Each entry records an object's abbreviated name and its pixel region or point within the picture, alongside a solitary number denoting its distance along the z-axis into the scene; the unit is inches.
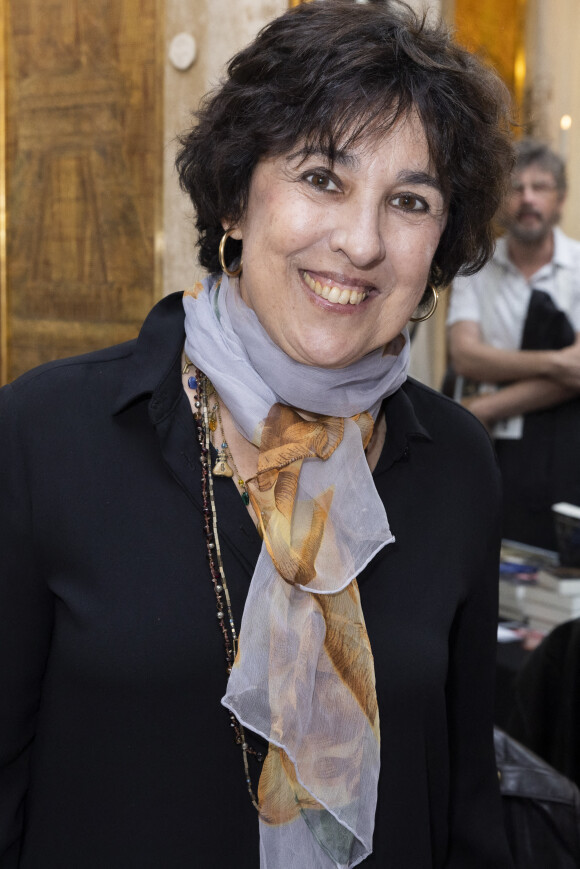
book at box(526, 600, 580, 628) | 109.3
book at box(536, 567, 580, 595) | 109.7
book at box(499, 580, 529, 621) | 114.0
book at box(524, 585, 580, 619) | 109.0
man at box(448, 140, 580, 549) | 144.3
